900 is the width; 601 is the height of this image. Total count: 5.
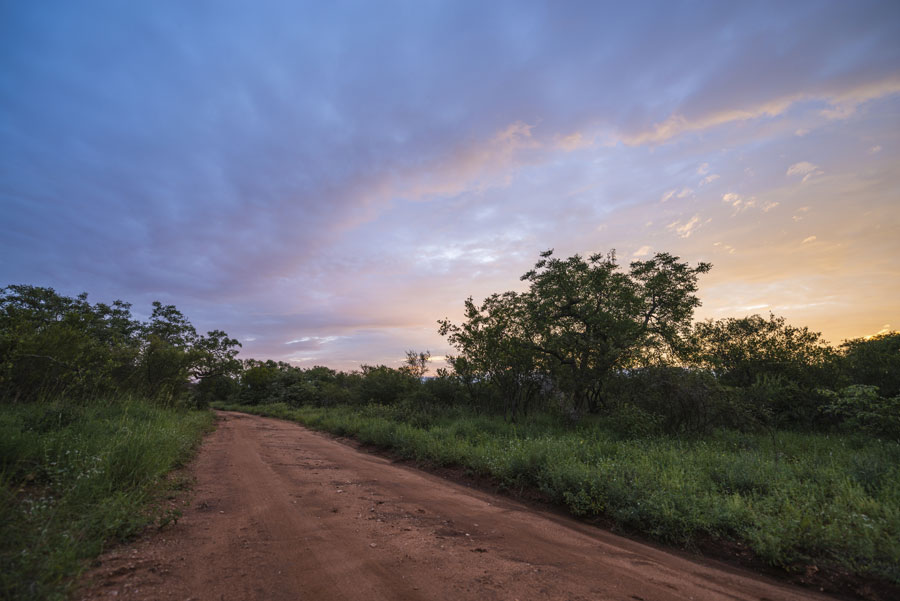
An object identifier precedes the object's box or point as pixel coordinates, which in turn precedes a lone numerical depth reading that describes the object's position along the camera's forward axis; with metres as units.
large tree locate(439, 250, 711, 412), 13.73
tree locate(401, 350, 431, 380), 24.85
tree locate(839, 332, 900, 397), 12.32
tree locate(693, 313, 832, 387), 14.92
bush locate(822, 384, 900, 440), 9.23
